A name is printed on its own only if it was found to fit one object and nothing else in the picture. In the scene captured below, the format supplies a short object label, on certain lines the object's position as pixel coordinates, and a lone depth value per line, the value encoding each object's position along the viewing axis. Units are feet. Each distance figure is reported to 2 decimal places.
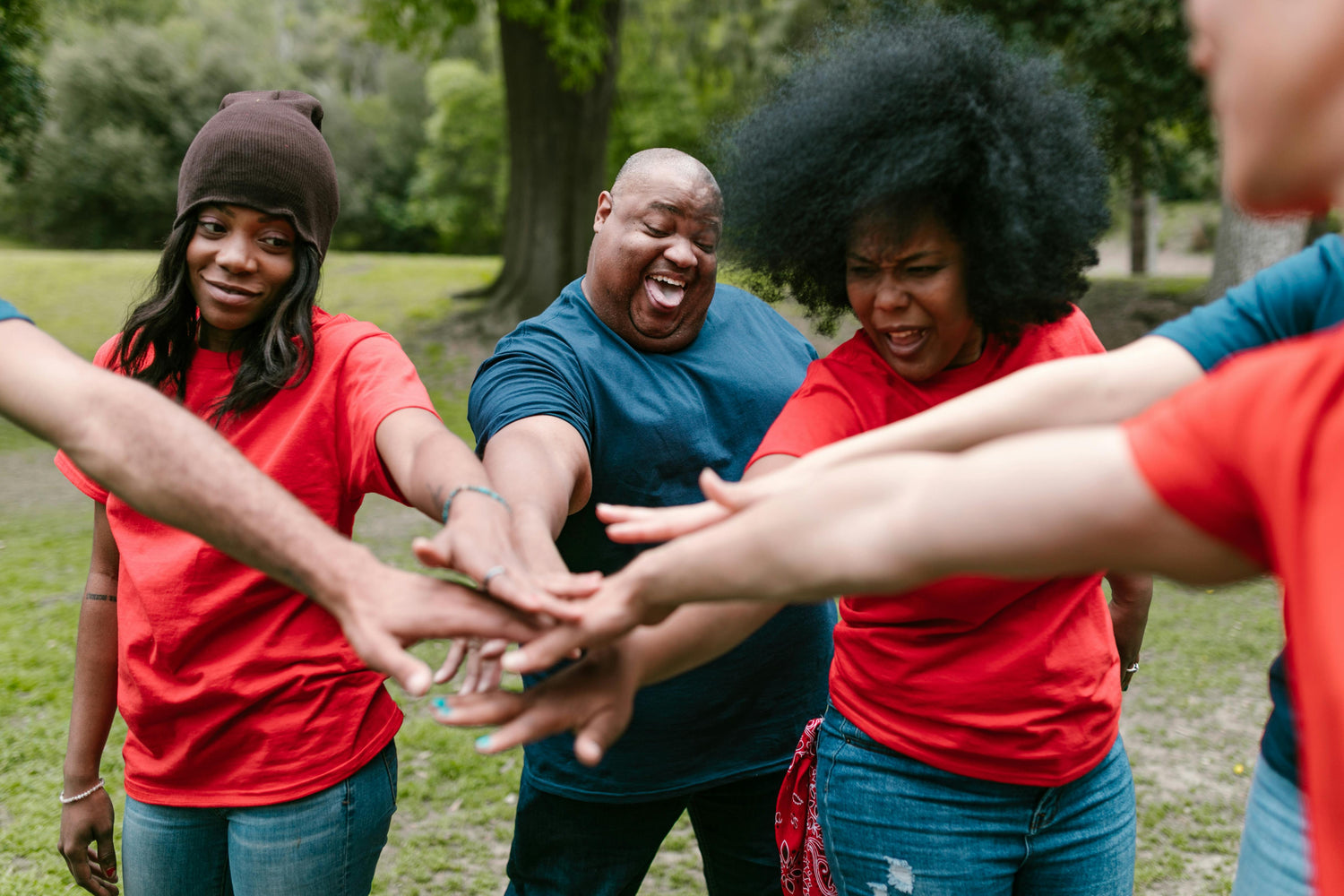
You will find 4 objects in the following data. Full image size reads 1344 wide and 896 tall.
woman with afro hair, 6.96
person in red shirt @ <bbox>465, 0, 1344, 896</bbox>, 3.15
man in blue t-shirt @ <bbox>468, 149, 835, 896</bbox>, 8.97
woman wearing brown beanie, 7.20
